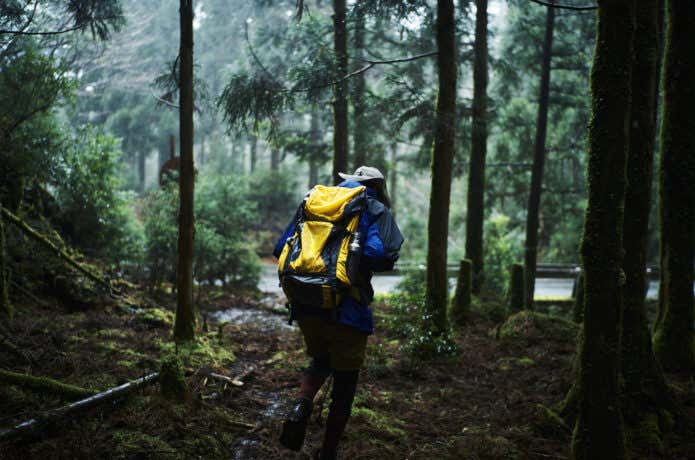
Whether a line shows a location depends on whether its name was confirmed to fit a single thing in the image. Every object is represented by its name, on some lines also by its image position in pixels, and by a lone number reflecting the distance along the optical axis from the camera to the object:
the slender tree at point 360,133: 13.35
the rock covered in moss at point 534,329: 8.00
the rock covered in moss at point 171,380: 4.58
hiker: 3.49
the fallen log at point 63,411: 3.39
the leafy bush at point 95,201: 11.12
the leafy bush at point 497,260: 13.87
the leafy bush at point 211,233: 12.36
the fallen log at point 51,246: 8.32
